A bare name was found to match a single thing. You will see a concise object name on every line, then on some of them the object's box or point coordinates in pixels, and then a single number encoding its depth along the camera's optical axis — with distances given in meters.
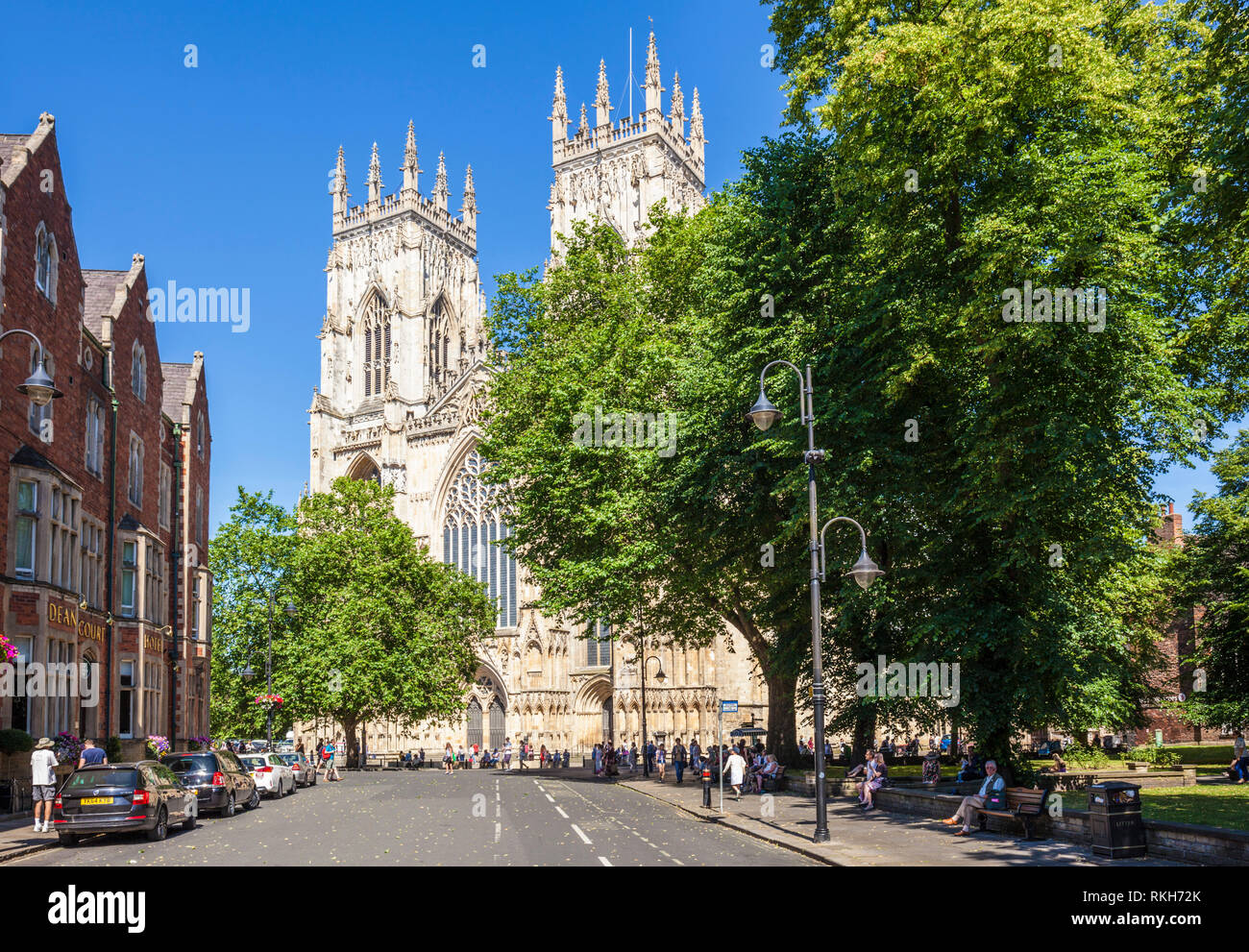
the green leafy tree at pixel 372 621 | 53.38
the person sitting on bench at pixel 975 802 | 17.45
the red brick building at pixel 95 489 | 23.48
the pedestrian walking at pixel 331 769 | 44.44
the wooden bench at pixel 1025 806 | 16.59
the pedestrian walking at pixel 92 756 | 23.28
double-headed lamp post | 17.27
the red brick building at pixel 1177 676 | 57.81
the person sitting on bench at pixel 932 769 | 27.84
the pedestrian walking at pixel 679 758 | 36.12
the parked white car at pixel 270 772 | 31.67
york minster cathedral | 62.00
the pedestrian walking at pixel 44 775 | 19.50
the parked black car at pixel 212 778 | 24.34
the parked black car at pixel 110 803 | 17.83
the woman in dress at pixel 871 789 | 23.14
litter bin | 14.08
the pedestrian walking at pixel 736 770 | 26.28
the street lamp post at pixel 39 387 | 14.98
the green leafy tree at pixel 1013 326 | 18.89
